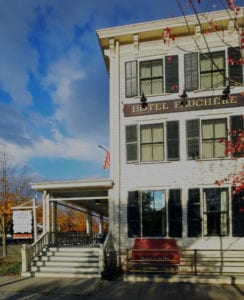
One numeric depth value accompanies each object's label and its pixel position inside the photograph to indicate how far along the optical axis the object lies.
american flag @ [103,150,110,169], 17.02
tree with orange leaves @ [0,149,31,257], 20.72
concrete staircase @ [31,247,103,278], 12.64
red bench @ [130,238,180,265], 13.12
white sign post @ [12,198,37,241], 14.59
